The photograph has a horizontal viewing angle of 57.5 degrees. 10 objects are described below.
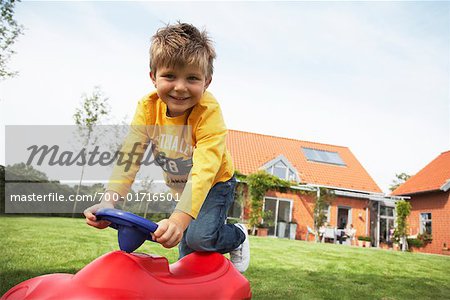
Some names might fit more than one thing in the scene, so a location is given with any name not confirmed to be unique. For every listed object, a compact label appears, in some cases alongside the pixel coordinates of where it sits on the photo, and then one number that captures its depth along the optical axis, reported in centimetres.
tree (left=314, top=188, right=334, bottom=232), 1830
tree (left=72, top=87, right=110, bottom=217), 1762
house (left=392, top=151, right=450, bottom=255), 1812
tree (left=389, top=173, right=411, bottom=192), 4722
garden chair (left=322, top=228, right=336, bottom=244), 1845
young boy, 197
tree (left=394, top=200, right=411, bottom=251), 1852
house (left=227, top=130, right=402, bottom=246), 1933
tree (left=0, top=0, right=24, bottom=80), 930
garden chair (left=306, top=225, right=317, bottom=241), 1858
